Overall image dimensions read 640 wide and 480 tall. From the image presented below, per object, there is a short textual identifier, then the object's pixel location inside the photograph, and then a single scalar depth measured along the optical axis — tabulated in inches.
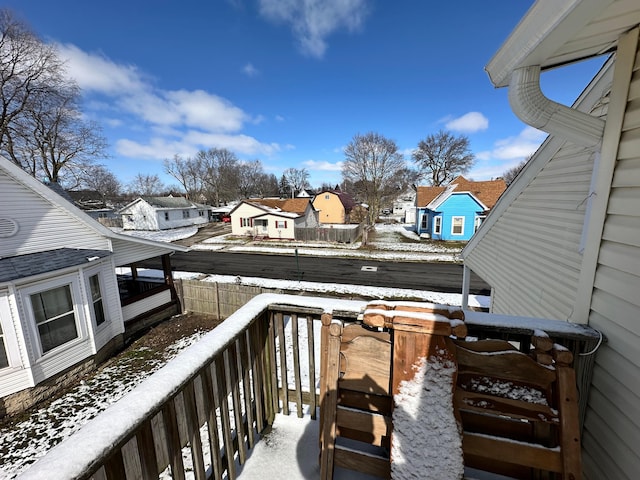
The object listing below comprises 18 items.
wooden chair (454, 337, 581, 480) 55.5
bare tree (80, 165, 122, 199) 1953.7
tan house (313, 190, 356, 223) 1304.1
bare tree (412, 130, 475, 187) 1359.5
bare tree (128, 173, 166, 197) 2443.4
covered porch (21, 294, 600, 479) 36.3
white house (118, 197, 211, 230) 1138.0
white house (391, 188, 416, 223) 1691.9
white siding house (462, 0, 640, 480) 54.3
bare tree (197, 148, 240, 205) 2057.1
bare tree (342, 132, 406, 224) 1066.7
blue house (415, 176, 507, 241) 792.9
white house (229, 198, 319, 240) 913.5
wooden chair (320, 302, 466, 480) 65.4
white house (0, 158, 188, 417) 206.4
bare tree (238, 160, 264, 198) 2471.6
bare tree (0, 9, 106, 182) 612.4
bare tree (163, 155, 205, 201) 2034.9
